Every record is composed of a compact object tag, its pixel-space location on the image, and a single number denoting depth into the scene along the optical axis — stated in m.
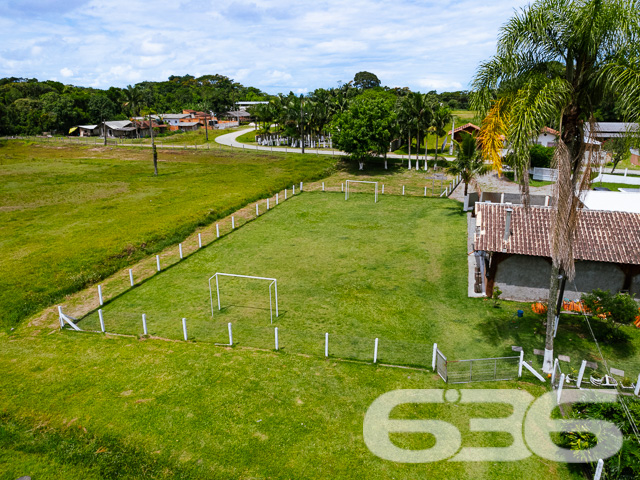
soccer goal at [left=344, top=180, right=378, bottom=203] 45.07
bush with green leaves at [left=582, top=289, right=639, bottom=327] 18.78
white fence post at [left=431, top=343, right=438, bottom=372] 16.81
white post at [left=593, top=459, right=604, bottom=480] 10.68
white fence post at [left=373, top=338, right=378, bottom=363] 16.96
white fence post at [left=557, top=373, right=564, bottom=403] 14.27
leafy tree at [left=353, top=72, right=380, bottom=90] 192.38
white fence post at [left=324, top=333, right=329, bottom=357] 17.45
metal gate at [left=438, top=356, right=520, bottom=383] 16.14
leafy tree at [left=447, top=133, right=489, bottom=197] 38.81
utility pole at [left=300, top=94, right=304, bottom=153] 69.75
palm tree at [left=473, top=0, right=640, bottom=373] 12.41
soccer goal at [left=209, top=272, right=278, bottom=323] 20.83
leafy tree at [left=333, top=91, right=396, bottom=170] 56.50
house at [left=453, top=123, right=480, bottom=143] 71.64
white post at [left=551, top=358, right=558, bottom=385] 15.63
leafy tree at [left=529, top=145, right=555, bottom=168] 52.75
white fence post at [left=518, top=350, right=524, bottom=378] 16.06
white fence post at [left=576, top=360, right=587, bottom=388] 14.75
